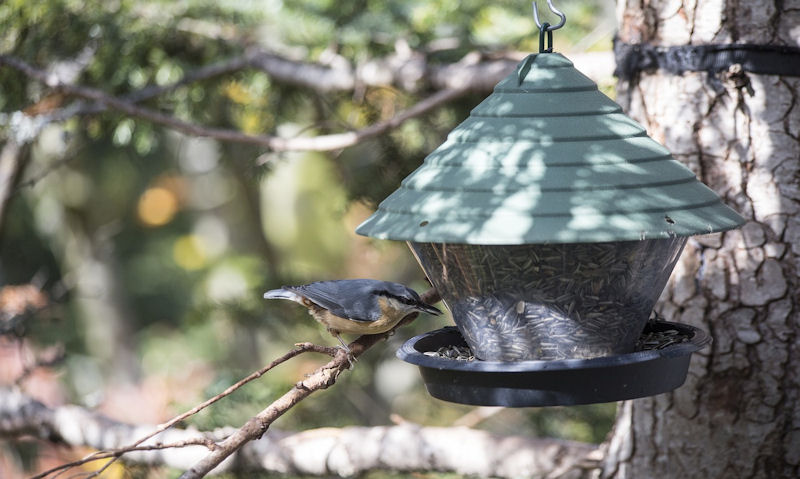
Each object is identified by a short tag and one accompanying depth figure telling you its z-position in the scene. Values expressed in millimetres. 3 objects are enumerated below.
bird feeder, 3516
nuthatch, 4980
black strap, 5379
